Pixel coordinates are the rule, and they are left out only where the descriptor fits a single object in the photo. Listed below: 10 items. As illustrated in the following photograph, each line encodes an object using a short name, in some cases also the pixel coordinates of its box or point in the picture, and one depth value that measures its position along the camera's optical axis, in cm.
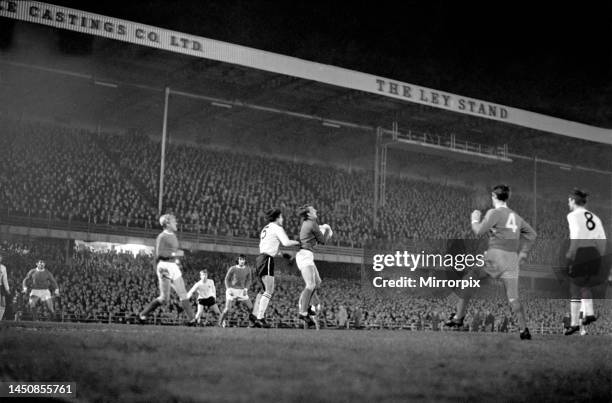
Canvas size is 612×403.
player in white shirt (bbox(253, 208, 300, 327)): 1160
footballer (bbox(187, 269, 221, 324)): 1612
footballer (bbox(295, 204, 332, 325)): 1149
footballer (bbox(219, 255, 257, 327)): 1653
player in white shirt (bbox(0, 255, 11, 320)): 1447
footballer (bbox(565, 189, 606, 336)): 999
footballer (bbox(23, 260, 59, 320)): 1656
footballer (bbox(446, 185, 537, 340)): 900
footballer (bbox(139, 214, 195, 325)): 1040
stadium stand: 2728
